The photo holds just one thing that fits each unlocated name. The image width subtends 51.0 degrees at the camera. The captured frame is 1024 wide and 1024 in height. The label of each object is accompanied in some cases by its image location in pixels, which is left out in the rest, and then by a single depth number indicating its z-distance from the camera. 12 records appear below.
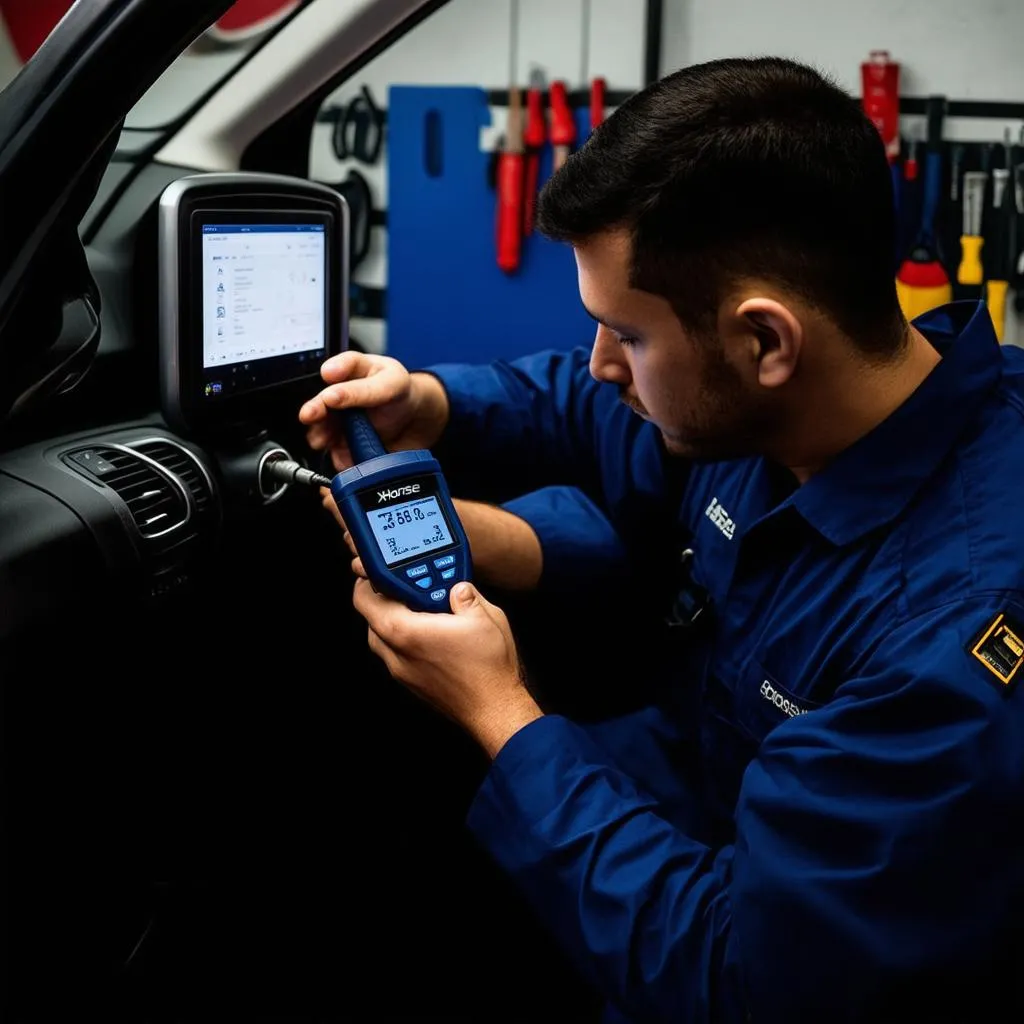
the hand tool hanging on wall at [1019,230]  2.10
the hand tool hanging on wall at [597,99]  2.30
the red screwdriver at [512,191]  2.32
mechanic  0.64
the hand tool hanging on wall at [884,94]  2.13
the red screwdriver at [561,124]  2.29
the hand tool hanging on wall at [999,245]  2.12
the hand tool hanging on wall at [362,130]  2.50
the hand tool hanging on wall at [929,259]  2.11
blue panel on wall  2.44
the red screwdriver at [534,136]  2.32
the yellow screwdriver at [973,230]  2.13
